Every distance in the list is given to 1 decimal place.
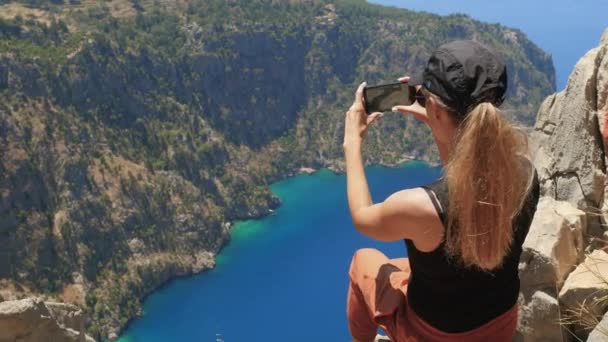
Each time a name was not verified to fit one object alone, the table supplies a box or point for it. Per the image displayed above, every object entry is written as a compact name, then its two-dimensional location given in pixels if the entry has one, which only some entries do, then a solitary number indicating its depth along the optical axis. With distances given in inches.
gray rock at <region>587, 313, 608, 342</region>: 163.2
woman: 121.7
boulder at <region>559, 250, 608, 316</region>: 186.4
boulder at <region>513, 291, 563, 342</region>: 196.1
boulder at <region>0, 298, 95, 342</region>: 285.4
